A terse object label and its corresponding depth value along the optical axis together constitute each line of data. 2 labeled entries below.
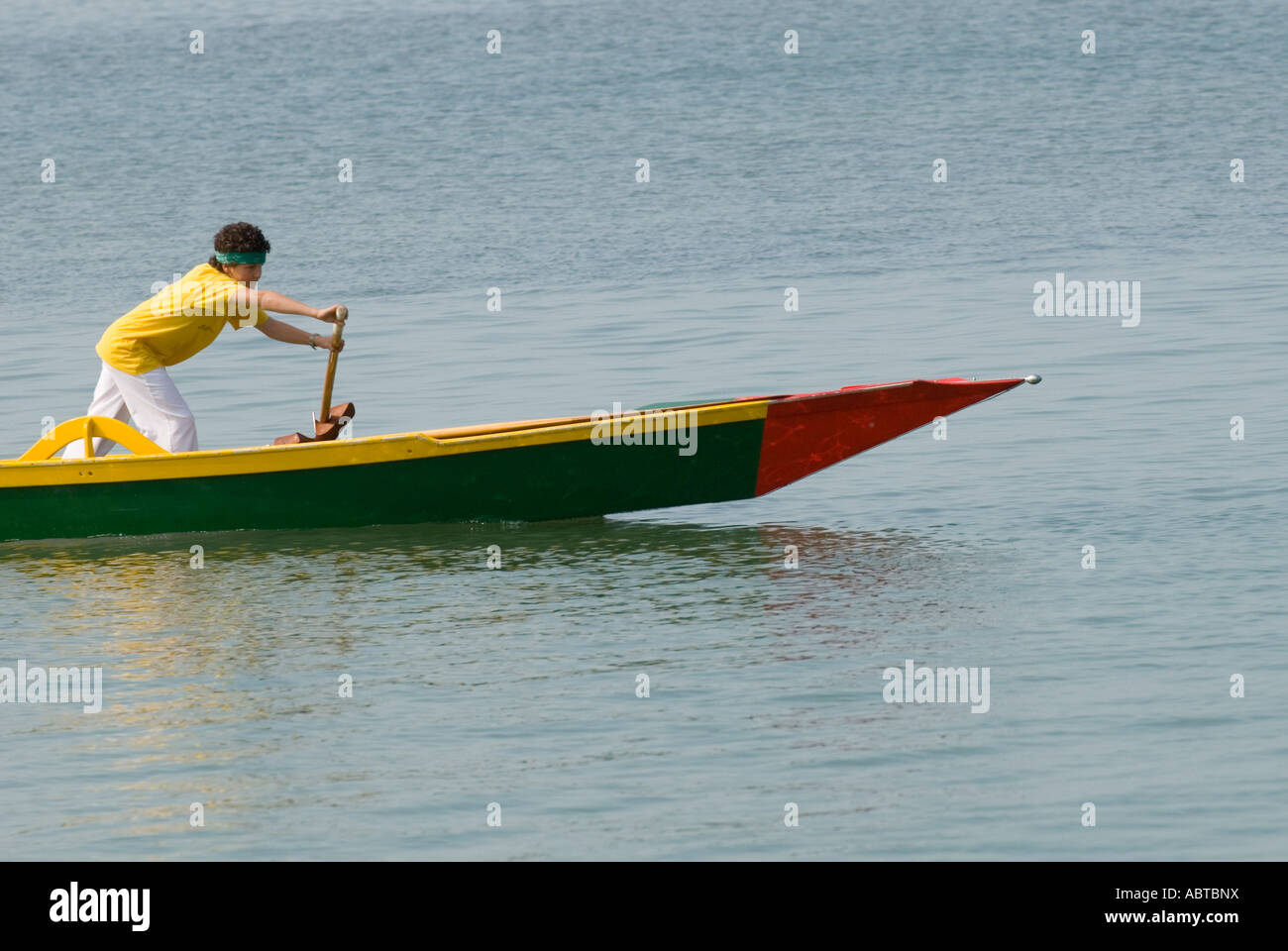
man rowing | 12.16
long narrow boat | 12.39
